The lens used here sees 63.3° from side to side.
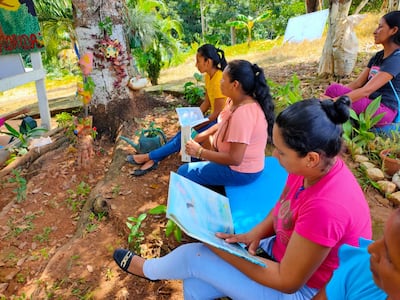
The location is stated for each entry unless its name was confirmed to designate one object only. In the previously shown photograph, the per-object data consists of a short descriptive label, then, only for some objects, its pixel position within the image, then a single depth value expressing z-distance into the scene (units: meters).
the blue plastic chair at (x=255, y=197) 2.05
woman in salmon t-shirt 2.17
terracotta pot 2.60
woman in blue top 0.74
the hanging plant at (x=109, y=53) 3.73
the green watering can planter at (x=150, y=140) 3.42
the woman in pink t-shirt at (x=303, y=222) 1.20
